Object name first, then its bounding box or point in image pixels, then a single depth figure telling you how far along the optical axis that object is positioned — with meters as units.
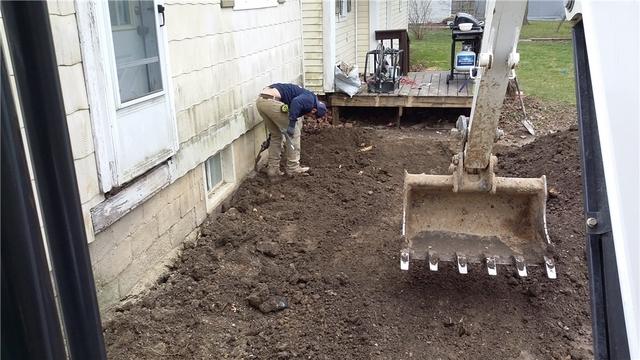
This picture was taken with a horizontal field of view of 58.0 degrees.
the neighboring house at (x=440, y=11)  31.97
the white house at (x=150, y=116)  4.04
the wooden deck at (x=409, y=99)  11.04
